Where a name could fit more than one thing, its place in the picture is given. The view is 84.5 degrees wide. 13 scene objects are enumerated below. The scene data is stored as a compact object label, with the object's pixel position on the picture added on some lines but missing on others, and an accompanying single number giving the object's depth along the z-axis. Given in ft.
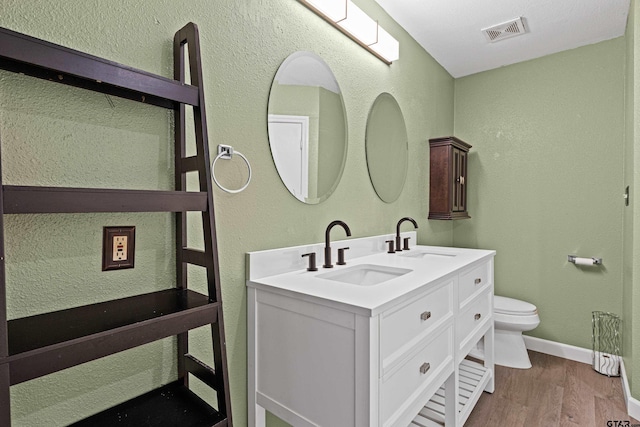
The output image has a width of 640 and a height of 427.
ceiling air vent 7.78
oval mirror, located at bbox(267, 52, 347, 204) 5.01
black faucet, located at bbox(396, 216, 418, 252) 7.05
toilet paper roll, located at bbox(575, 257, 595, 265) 8.64
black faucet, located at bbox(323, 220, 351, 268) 5.19
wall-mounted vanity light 5.60
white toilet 8.23
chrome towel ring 4.12
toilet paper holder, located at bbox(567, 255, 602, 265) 8.61
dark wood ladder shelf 2.20
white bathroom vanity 3.44
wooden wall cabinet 8.99
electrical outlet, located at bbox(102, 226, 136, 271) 3.23
